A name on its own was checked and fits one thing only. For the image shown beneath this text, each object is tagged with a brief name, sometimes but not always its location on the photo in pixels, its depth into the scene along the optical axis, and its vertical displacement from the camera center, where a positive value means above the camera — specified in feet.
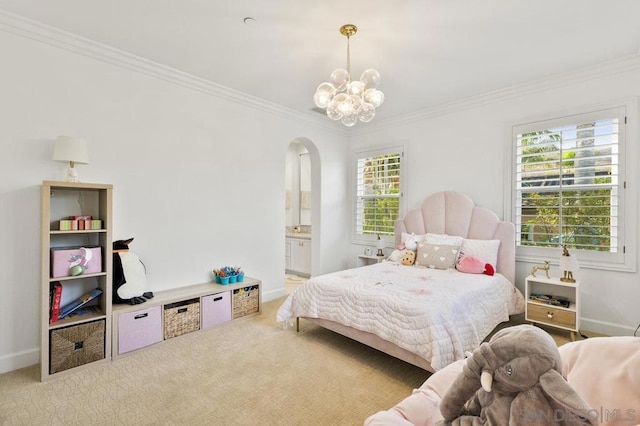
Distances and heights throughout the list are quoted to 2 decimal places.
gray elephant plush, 2.94 -1.82
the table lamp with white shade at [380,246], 15.61 -1.74
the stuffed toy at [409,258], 12.36 -1.87
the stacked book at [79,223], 7.93 -0.38
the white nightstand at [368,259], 15.52 -2.54
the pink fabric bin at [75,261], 7.70 -1.36
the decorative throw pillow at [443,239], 12.12 -1.07
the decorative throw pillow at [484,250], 11.35 -1.39
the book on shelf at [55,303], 7.72 -2.43
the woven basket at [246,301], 11.40 -3.47
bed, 7.08 -2.38
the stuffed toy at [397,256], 12.87 -1.86
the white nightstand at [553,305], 9.48 -2.98
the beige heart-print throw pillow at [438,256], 11.49 -1.66
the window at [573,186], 9.89 +1.02
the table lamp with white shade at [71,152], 7.84 +1.50
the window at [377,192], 15.75 +1.15
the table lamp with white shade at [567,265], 9.62 -1.63
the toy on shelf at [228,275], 11.55 -2.51
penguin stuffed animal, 8.96 -2.02
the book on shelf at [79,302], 8.05 -2.61
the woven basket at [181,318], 9.65 -3.55
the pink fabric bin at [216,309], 10.52 -3.51
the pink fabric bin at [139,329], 8.64 -3.54
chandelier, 8.00 +3.18
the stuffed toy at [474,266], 10.77 -1.90
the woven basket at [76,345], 7.55 -3.56
